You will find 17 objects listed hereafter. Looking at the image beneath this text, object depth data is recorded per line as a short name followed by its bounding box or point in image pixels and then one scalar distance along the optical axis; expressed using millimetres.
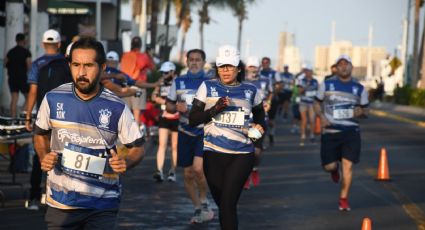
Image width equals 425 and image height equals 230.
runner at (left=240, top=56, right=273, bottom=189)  17219
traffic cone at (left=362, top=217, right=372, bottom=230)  9859
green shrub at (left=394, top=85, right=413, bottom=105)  63531
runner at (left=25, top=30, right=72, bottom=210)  12906
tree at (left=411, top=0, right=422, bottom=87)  73625
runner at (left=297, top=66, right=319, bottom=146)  28094
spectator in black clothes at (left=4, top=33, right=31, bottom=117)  23109
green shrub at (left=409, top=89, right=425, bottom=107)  59344
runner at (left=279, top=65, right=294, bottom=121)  34794
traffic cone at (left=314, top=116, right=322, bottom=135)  31206
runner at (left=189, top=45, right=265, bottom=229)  10773
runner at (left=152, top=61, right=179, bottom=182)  17828
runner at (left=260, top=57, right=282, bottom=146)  24959
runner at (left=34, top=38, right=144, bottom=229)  7332
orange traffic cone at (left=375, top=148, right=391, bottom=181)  18609
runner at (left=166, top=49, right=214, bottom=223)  13273
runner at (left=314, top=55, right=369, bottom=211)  14977
